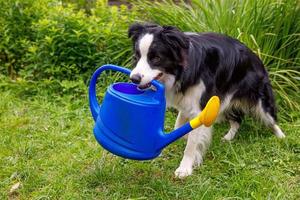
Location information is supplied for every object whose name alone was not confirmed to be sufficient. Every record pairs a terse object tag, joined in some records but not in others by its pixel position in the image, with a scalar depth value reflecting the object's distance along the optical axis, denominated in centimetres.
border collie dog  297
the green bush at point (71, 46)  479
